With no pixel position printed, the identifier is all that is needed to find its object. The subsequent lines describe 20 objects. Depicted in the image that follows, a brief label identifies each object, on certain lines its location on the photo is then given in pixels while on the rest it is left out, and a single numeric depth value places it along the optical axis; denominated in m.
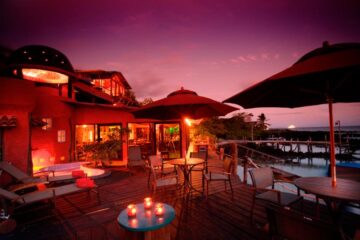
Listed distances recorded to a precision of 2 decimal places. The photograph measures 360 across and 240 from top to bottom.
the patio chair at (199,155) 5.89
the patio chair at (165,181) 4.09
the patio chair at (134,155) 7.11
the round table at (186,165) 4.60
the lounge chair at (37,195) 3.31
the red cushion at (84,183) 4.28
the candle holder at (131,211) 2.37
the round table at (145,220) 2.14
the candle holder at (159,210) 2.39
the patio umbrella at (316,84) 1.95
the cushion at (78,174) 5.30
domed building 5.52
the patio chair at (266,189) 2.86
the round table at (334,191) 2.11
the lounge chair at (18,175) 4.60
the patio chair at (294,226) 1.25
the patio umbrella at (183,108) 3.63
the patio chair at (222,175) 4.32
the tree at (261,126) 35.38
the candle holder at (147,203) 2.61
